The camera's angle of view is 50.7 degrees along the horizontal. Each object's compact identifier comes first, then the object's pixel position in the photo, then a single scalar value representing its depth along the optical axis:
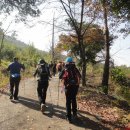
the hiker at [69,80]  4.84
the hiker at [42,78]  5.72
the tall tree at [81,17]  9.88
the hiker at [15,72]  6.69
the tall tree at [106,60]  10.71
